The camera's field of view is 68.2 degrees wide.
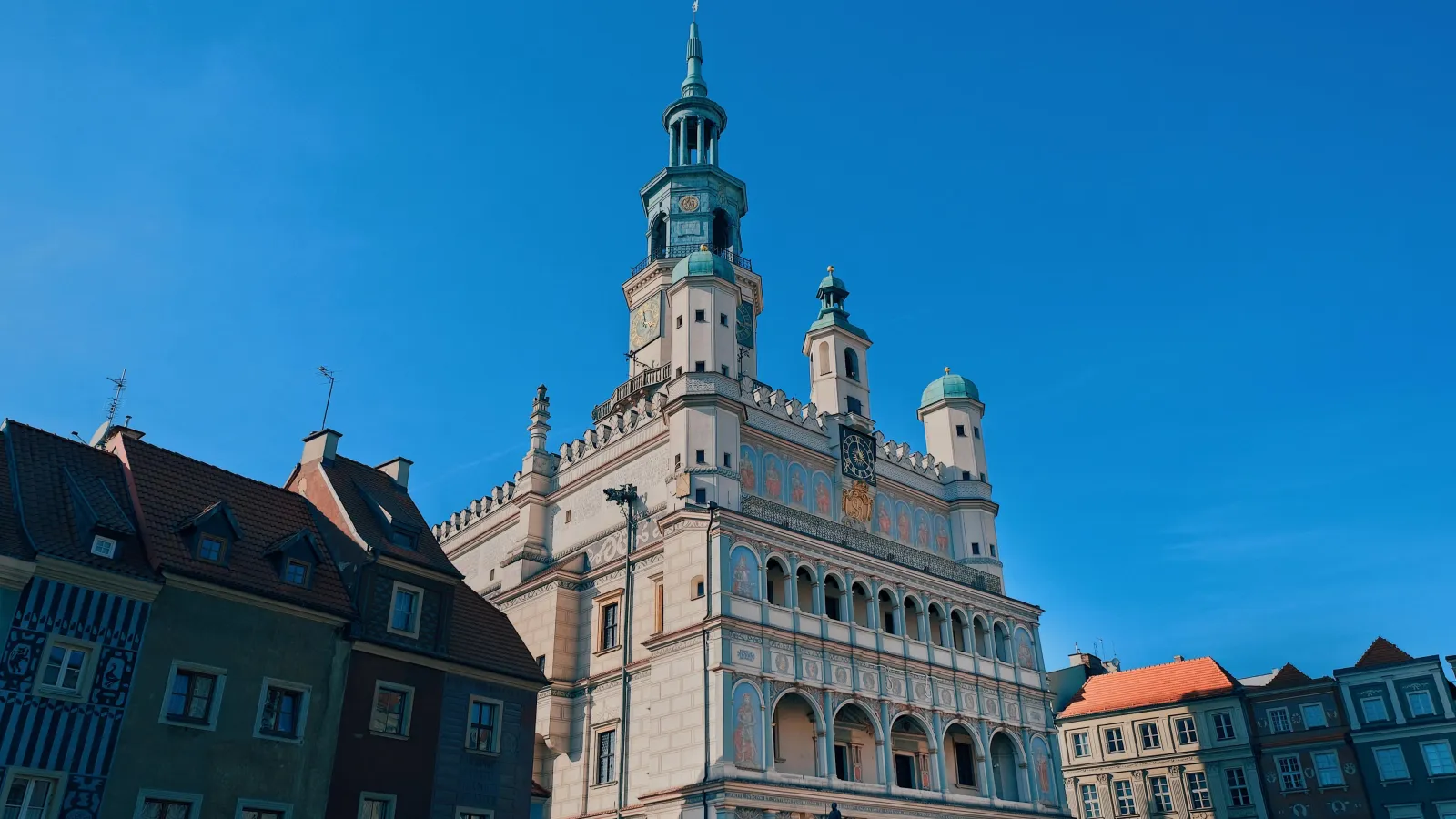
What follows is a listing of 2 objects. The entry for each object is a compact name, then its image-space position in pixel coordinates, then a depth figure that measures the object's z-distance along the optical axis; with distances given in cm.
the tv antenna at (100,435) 3303
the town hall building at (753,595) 4003
